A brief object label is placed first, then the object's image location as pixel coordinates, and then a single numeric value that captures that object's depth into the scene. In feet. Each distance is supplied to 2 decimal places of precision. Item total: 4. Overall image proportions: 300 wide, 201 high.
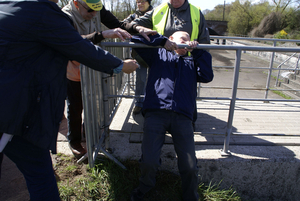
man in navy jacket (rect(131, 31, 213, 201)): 7.18
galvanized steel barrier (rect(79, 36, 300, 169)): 6.84
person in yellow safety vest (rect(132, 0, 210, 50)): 9.41
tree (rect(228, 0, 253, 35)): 148.66
